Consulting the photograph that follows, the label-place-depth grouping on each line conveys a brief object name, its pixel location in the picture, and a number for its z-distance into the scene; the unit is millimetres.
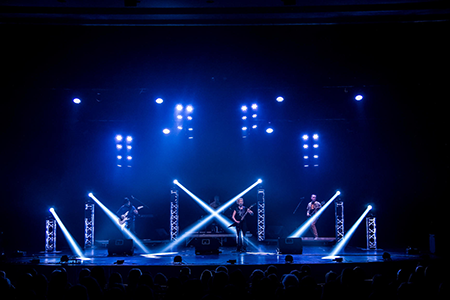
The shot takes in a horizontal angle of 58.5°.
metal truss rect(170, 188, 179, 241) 16000
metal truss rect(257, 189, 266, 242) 16375
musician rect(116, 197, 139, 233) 15250
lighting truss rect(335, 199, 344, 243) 15094
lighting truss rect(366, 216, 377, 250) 13867
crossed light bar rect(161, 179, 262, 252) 17306
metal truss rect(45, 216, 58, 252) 13938
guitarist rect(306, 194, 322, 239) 15757
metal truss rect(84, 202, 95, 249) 15053
